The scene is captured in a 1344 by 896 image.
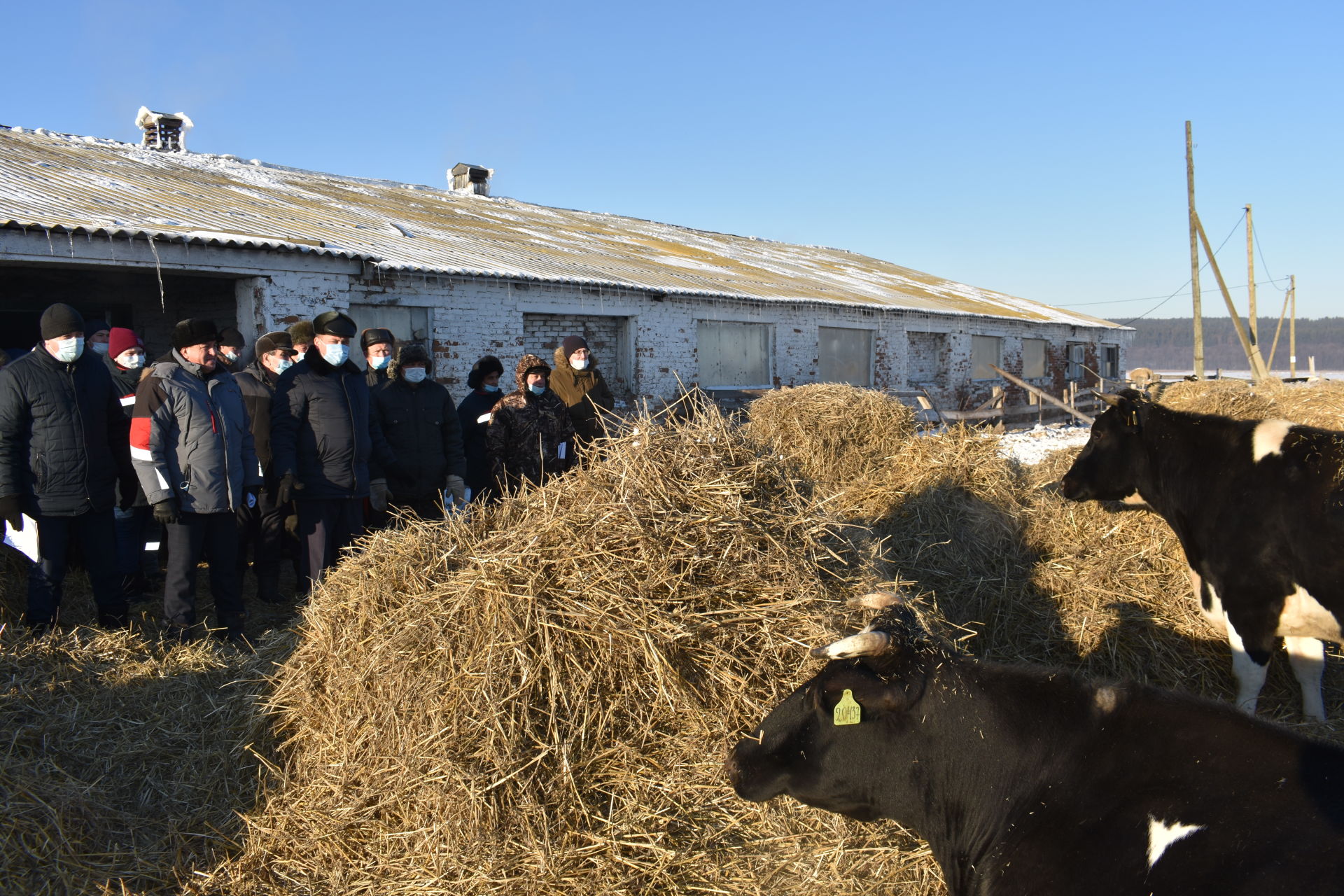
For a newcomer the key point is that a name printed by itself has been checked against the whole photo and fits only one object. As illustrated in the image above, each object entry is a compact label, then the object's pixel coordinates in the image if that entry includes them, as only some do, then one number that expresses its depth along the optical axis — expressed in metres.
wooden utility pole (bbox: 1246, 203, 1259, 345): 27.73
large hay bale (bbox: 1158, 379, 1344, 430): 6.96
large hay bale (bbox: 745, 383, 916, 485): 8.06
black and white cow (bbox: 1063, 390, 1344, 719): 4.16
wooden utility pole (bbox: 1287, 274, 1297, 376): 31.22
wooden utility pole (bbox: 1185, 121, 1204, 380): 20.66
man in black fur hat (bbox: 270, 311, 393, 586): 5.38
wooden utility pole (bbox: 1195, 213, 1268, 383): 17.08
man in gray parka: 4.79
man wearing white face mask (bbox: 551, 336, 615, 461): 6.79
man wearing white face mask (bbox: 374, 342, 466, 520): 6.07
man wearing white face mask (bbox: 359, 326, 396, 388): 6.15
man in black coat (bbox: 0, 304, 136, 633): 4.59
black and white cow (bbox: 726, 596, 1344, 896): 1.99
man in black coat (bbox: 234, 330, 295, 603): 6.01
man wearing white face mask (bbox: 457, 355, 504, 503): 6.77
